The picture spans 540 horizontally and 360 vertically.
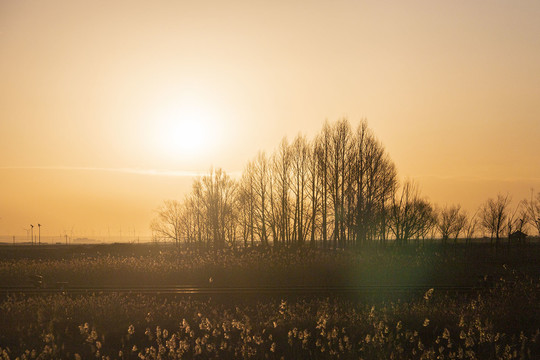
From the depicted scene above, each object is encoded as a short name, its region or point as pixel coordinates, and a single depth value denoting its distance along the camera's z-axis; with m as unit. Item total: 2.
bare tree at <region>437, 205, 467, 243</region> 97.66
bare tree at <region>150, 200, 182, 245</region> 86.12
